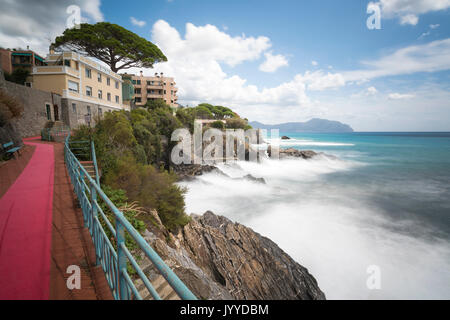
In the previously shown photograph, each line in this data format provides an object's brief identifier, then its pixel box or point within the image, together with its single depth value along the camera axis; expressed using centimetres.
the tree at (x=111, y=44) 2708
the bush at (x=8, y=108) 941
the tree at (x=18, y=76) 2223
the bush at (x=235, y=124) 5228
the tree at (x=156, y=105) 3419
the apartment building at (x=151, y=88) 4550
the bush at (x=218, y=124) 4329
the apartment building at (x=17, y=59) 2572
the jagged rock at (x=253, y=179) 2664
